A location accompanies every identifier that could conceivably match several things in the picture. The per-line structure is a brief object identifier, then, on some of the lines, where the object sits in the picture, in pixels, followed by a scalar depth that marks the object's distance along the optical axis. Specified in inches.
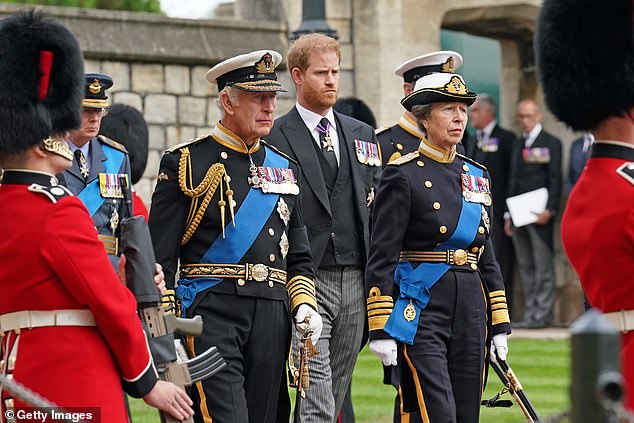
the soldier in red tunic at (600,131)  386.3
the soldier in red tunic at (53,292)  404.8
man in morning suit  597.3
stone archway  1231.5
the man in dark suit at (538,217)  1203.2
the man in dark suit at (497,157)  1224.2
